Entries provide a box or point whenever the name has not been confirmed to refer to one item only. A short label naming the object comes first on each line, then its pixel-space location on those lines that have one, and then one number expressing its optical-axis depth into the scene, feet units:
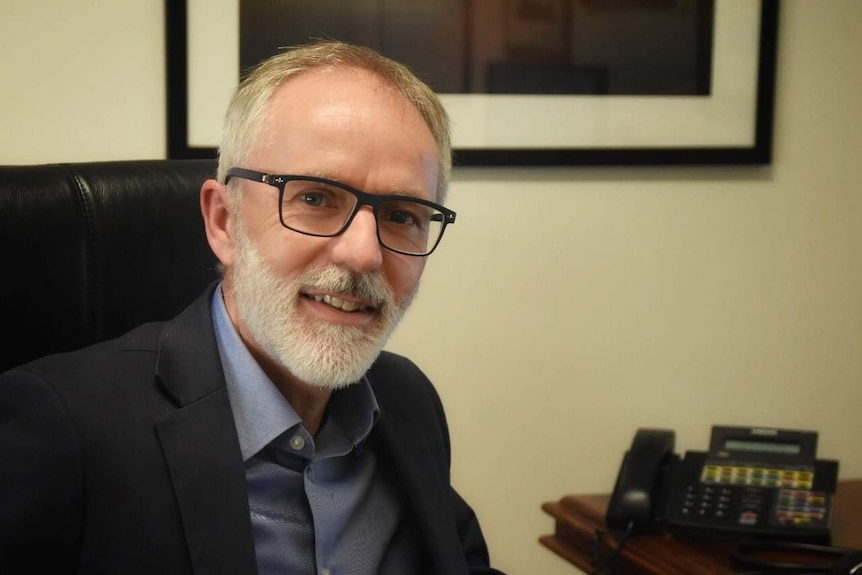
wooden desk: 5.03
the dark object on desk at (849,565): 4.59
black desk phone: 5.26
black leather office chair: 3.82
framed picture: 5.68
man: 3.34
